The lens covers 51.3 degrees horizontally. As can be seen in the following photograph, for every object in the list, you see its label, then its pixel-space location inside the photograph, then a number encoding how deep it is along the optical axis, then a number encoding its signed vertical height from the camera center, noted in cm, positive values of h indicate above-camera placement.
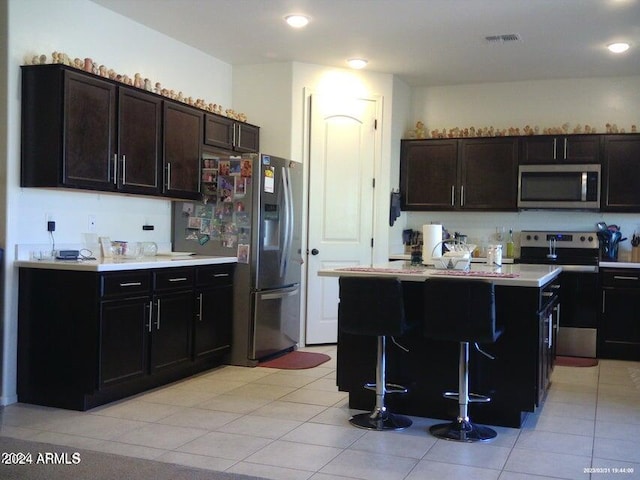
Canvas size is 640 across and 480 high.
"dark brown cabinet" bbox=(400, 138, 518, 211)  675 +62
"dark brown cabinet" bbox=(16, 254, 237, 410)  405 -65
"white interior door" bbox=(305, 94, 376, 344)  649 +34
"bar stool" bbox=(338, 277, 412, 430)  371 -46
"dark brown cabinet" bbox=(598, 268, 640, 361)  605 -71
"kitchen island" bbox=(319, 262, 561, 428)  381 -75
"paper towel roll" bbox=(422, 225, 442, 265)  468 -4
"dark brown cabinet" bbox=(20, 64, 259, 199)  416 +62
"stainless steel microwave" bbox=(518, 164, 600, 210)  643 +49
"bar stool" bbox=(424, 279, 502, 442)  353 -48
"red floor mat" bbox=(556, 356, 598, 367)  580 -112
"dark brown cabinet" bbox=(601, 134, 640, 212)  636 +62
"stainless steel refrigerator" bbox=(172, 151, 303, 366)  552 -3
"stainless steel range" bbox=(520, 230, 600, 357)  616 -66
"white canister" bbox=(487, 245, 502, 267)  472 -15
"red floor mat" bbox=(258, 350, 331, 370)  554 -112
